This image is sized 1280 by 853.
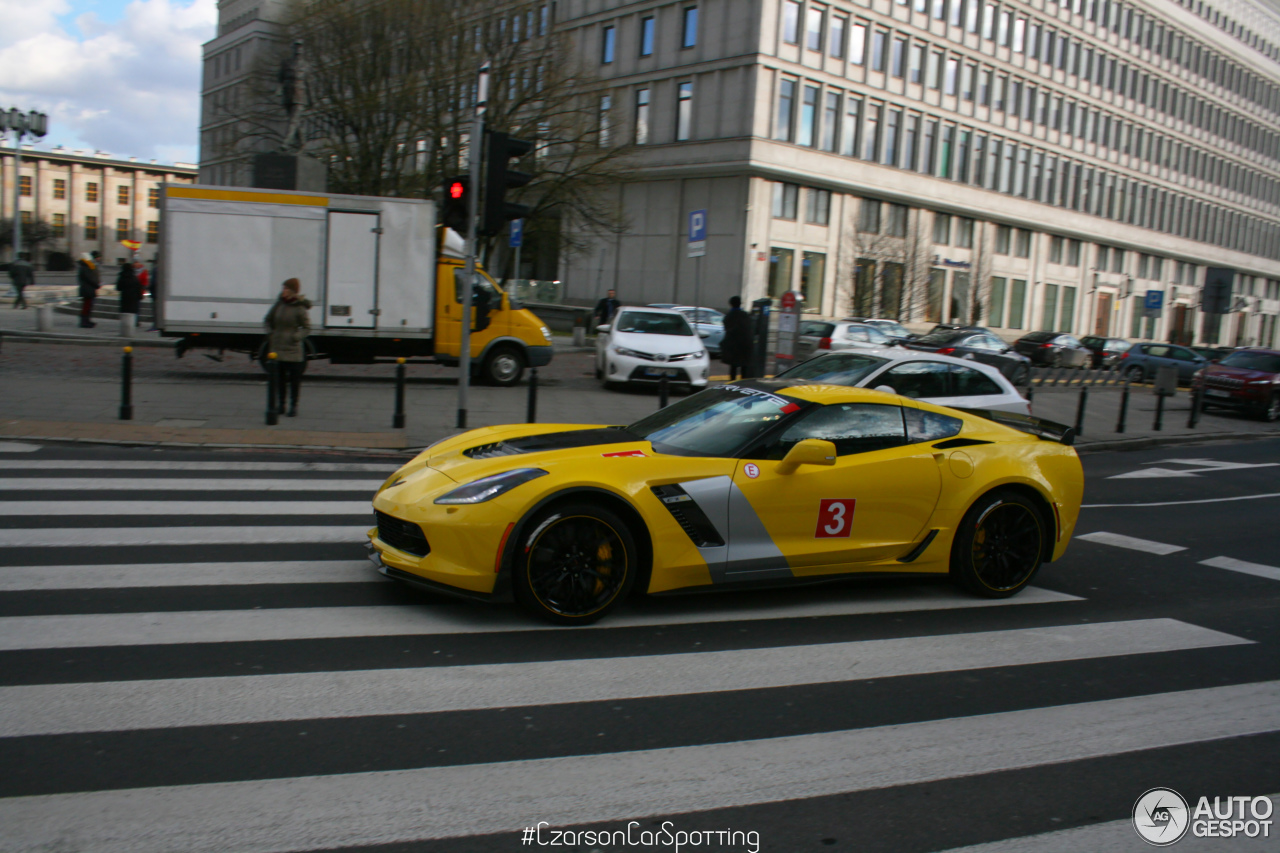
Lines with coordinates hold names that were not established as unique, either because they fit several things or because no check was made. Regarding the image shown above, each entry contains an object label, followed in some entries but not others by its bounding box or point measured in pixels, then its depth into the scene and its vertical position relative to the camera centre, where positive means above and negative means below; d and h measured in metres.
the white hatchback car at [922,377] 11.45 -0.41
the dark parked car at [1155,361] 33.56 +0.03
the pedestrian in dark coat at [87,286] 25.61 +0.00
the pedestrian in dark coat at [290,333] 12.55 -0.44
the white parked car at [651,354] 18.44 -0.54
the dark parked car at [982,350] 26.62 -0.04
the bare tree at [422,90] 31.89 +7.58
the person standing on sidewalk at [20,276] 31.78 +0.16
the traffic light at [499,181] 12.08 +1.69
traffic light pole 11.96 +0.99
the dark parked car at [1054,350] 37.78 +0.13
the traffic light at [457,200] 12.13 +1.42
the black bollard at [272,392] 11.96 -1.16
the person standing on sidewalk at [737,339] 17.41 -0.14
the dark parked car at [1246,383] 22.95 -0.39
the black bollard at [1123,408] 17.91 -0.91
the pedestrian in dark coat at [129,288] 24.73 +0.03
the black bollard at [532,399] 12.71 -1.09
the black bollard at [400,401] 12.46 -1.21
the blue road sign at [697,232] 17.78 +1.80
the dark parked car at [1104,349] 41.53 +0.38
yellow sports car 5.07 -0.98
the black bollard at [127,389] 11.64 -1.22
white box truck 16.69 +0.47
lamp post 44.56 +7.35
